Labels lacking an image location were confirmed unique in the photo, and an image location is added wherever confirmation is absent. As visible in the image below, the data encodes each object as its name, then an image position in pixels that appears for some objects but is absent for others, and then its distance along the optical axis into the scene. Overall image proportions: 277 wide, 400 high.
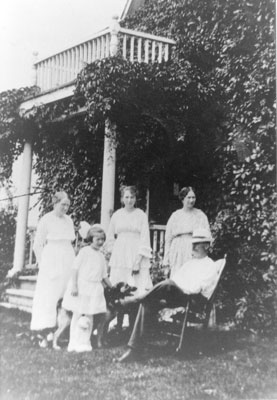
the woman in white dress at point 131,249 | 5.48
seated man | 4.43
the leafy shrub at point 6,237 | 10.33
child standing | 4.85
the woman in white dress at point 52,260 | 5.36
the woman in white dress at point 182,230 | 5.62
